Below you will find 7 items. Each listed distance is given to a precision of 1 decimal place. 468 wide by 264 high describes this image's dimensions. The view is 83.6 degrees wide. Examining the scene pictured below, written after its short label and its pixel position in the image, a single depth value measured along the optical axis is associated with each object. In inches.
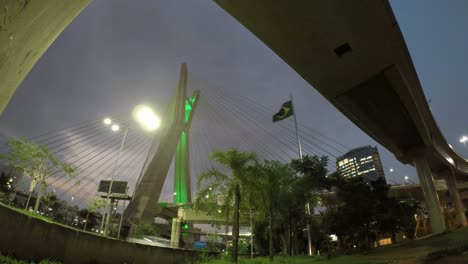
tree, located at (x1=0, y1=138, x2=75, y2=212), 796.6
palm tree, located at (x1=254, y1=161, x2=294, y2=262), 724.7
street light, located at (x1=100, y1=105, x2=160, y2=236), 807.1
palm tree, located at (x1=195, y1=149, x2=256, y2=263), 638.9
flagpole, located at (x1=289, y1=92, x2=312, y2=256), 1027.8
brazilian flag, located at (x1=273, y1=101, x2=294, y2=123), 1294.3
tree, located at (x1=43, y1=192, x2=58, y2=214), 869.6
